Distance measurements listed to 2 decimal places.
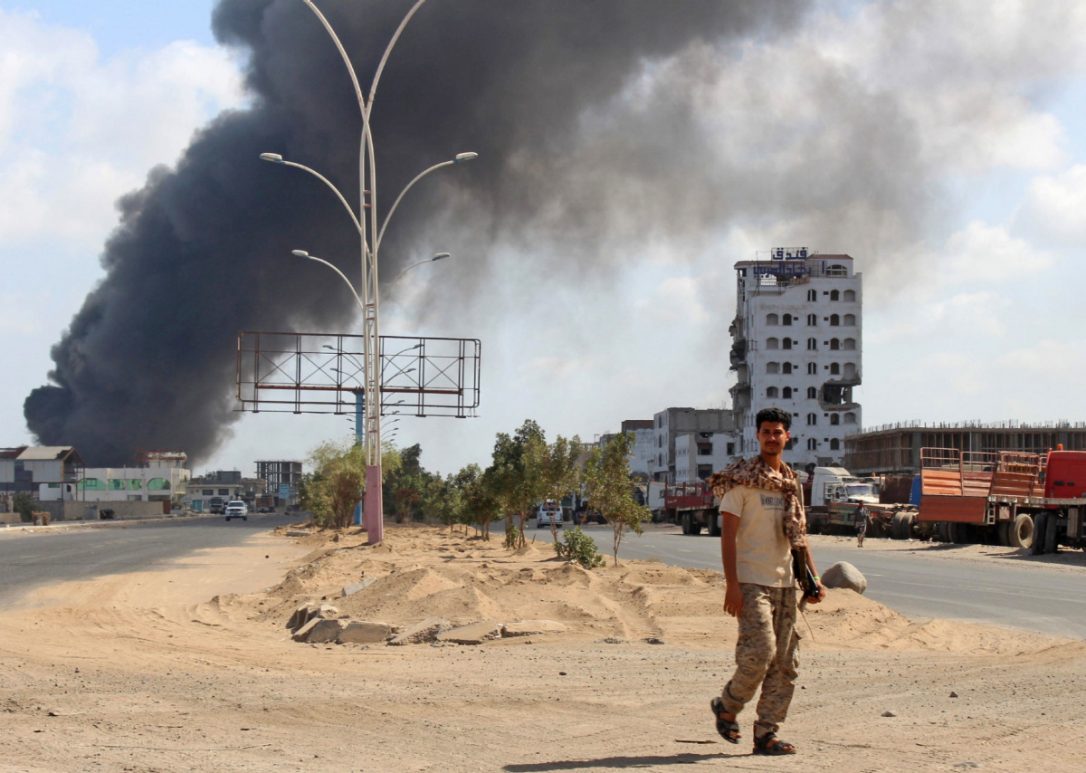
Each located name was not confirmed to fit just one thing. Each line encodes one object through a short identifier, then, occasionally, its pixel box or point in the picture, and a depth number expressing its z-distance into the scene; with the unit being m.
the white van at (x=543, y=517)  76.27
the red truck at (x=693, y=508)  56.94
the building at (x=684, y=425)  135.62
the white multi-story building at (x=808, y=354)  117.62
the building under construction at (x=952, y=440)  102.31
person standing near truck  46.88
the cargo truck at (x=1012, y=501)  35.41
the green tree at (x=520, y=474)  33.25
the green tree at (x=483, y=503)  38.78
